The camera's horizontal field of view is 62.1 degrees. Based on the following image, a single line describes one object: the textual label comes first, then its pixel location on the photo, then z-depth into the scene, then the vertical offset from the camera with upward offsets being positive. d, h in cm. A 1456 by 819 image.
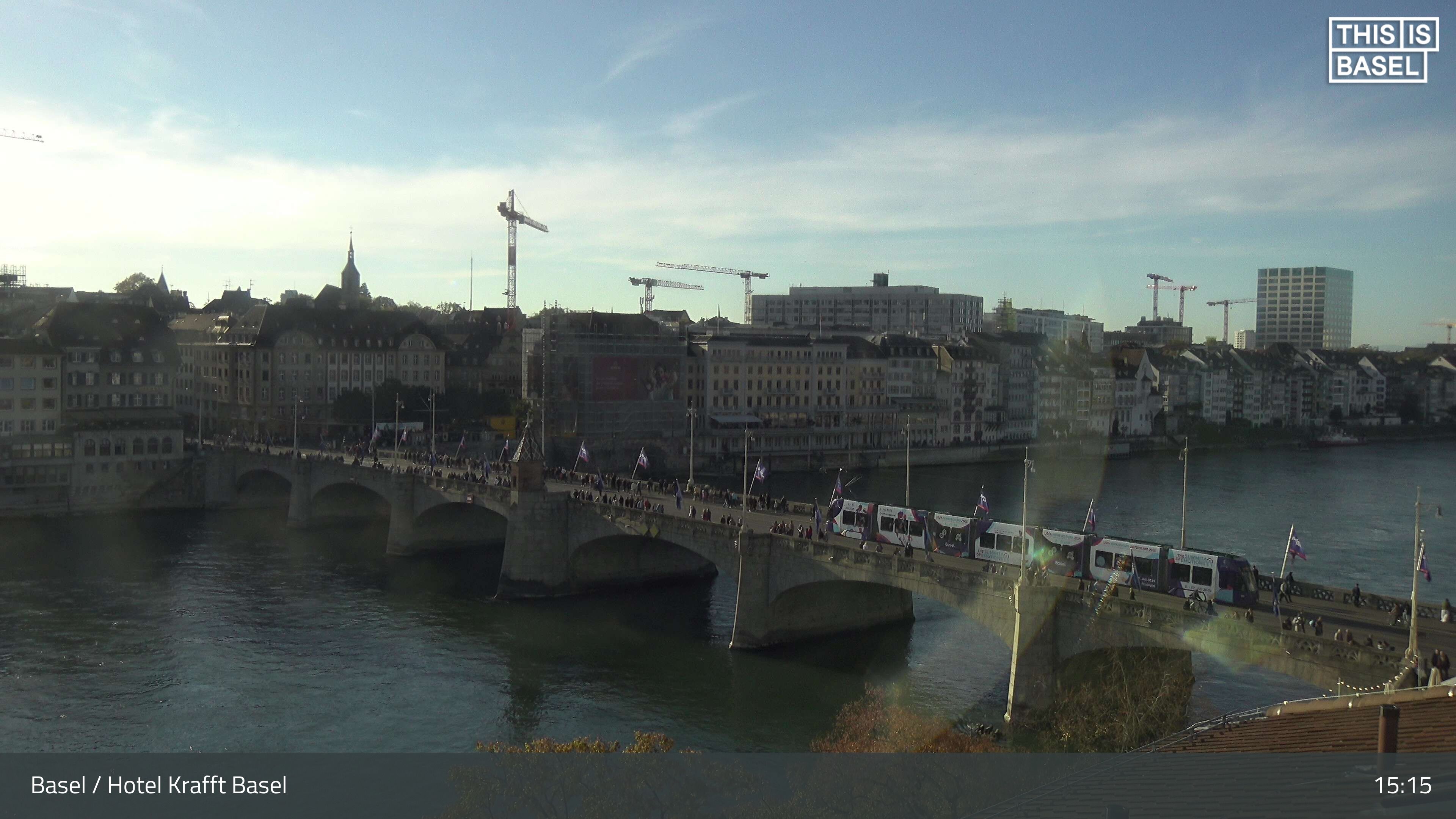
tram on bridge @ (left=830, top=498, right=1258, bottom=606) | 3055 -498
